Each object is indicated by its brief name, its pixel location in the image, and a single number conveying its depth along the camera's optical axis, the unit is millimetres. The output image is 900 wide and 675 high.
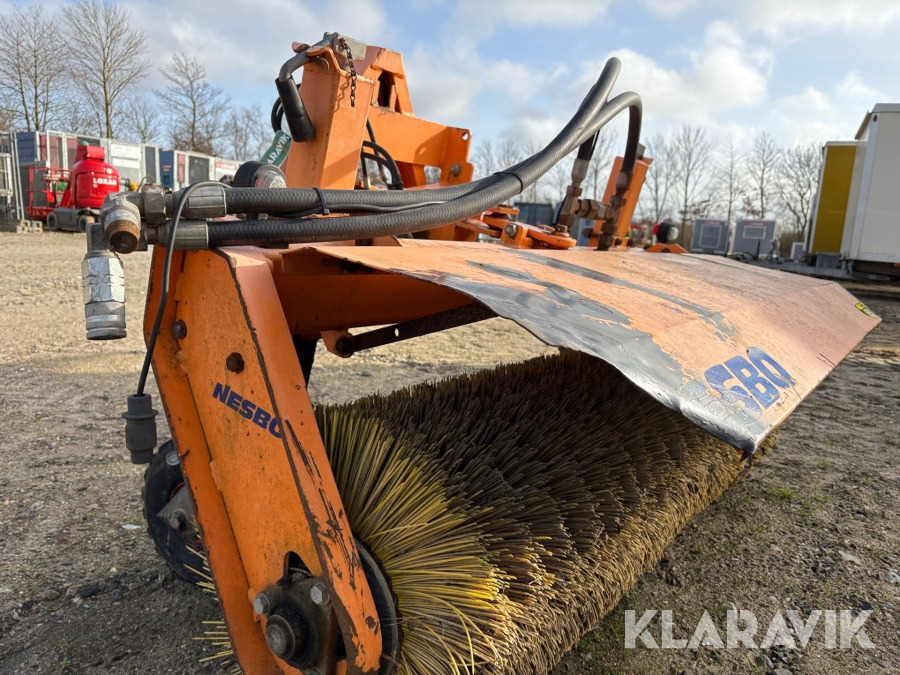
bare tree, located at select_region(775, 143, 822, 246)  29750
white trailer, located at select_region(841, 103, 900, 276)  9836
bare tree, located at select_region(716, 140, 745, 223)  33969
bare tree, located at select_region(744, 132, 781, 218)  32903
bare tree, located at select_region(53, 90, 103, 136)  24703
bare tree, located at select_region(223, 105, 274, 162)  31750
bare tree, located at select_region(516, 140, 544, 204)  33300
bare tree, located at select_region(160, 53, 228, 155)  28359
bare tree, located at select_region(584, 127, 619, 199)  32781
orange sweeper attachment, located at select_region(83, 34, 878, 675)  1235
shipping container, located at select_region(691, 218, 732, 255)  18828
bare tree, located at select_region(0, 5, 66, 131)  23297
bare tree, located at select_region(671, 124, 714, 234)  32906
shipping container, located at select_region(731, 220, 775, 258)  18250
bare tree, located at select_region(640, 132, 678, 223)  34219
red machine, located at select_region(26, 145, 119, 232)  14438
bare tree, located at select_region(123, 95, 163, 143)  28016
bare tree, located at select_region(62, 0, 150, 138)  23953
